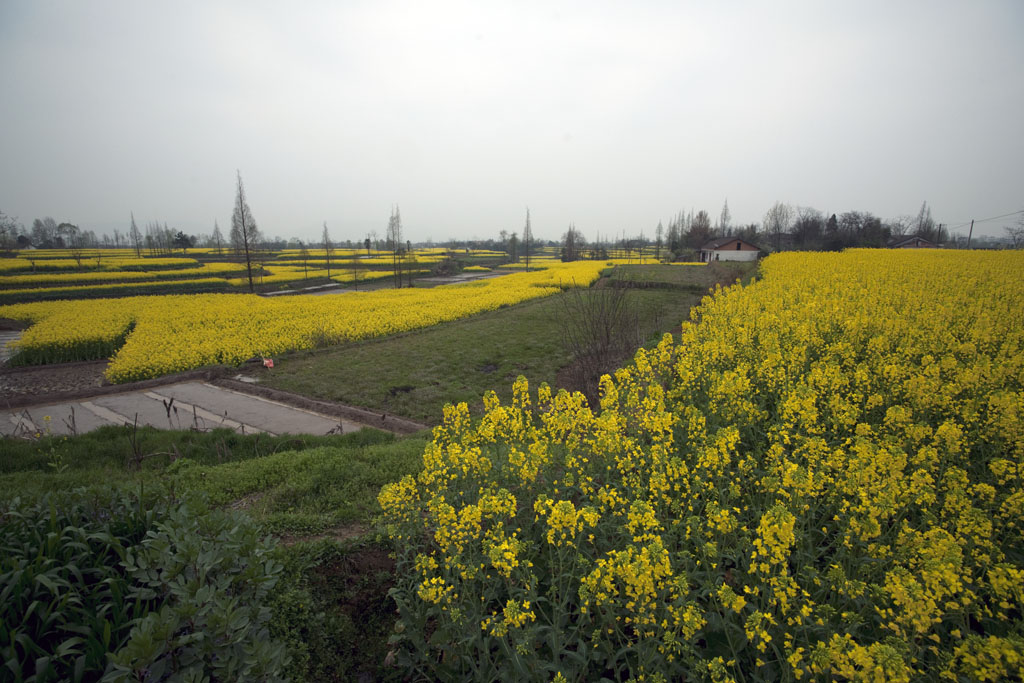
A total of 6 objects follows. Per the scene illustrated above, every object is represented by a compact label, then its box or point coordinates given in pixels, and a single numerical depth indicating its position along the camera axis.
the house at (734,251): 60.22
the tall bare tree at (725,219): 115.25
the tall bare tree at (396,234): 48.42
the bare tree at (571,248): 78.81
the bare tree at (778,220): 85.84
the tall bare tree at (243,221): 35.41
